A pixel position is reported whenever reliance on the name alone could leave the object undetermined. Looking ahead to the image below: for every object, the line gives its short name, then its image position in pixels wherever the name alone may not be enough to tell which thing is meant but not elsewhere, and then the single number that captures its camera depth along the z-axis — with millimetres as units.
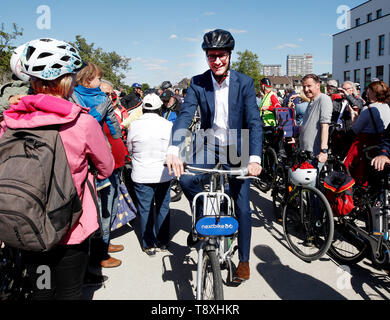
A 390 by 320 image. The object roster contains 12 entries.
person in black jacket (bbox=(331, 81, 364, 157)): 5863
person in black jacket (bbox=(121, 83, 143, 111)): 10922
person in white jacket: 4051
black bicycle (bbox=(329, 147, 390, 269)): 3182
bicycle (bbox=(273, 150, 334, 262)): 3689
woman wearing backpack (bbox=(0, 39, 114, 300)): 1779
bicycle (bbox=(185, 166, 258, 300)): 2322
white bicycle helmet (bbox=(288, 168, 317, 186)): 3908
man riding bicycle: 2922
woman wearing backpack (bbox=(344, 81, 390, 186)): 4089
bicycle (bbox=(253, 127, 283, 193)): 6824
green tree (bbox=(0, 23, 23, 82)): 13140
